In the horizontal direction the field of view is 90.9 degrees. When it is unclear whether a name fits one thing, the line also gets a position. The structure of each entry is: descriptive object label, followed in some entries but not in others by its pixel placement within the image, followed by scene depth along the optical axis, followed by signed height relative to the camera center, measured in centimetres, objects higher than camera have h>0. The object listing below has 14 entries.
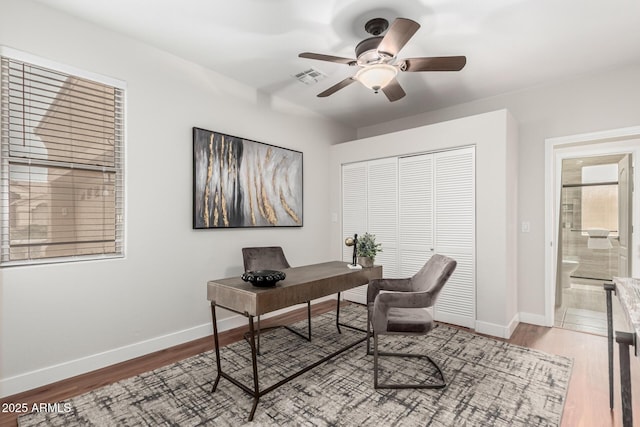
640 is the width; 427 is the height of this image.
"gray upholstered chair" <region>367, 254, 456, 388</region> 222 -77
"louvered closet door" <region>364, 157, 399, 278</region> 406 +7
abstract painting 317 +35
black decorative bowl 204 -42
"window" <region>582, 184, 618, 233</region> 498 +11
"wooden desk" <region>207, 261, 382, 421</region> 195 -54
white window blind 217 +37
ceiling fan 216 +110
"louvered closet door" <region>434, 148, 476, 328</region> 343 -15
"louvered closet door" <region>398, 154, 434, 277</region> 376 +2
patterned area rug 191 -124
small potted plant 295 -35
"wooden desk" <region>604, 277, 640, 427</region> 138 -59
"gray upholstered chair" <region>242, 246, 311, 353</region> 320 -47
